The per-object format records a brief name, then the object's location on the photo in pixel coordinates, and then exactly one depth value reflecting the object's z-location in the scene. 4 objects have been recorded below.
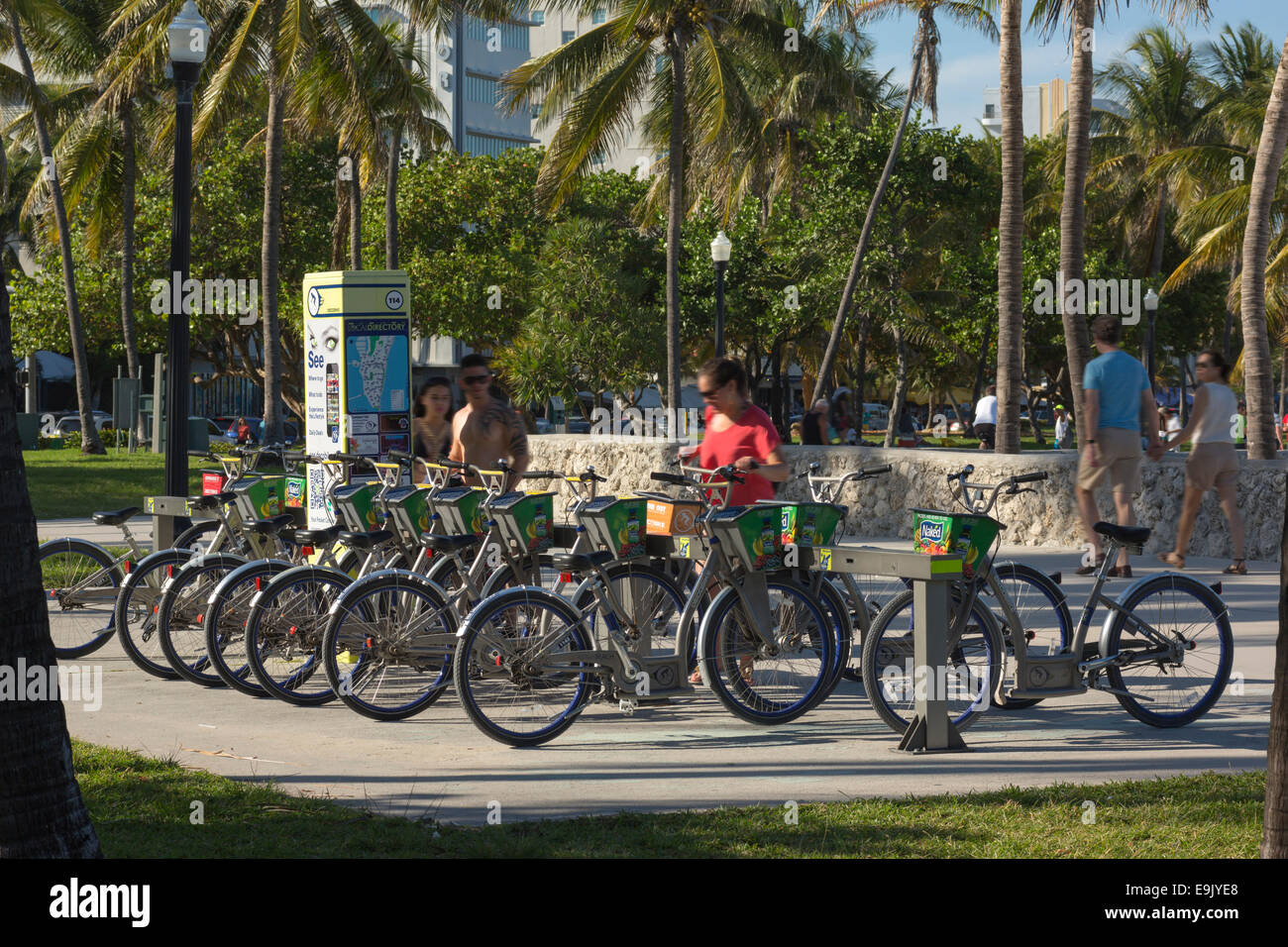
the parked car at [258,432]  44.97
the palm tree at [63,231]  32.75
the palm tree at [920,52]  26.61
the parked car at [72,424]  45.22
